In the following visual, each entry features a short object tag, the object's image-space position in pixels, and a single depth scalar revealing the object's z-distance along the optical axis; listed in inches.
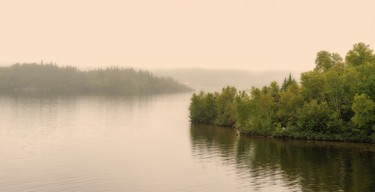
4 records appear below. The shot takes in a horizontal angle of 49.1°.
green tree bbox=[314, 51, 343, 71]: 6363.2
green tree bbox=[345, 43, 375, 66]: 5661.9
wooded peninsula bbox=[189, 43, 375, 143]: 4990.2
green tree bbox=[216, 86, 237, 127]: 6840.6
